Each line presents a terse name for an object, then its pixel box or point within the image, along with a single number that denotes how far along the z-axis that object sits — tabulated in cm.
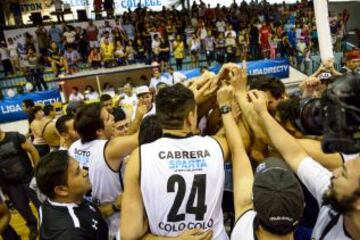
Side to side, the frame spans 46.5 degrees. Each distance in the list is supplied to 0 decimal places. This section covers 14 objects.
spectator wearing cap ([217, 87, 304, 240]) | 140
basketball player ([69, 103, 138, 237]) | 254
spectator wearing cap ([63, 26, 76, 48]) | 1484
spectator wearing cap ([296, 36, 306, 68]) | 1427
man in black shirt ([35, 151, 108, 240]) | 202
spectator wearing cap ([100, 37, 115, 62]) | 1452
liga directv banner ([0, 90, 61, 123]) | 1219
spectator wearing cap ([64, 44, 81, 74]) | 1421
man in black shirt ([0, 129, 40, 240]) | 399
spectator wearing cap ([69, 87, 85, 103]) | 1149
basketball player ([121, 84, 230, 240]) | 191
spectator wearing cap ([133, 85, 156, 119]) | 493
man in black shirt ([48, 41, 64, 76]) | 1420
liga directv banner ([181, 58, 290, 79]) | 1354
